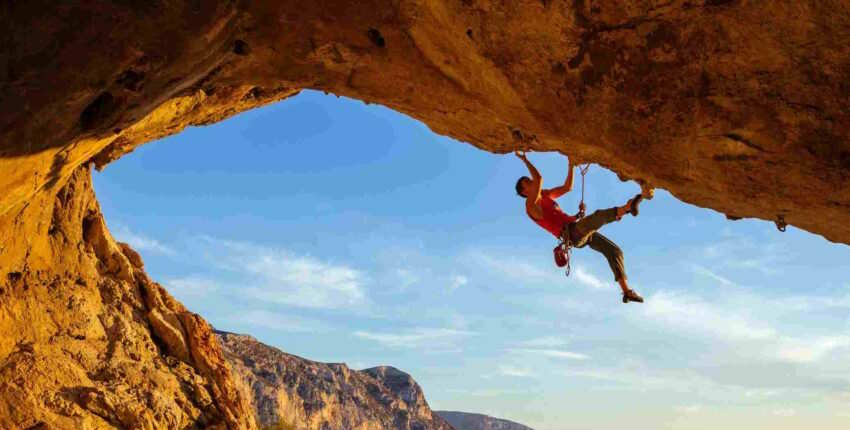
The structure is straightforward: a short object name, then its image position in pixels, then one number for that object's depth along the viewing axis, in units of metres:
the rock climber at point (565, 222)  9.20
